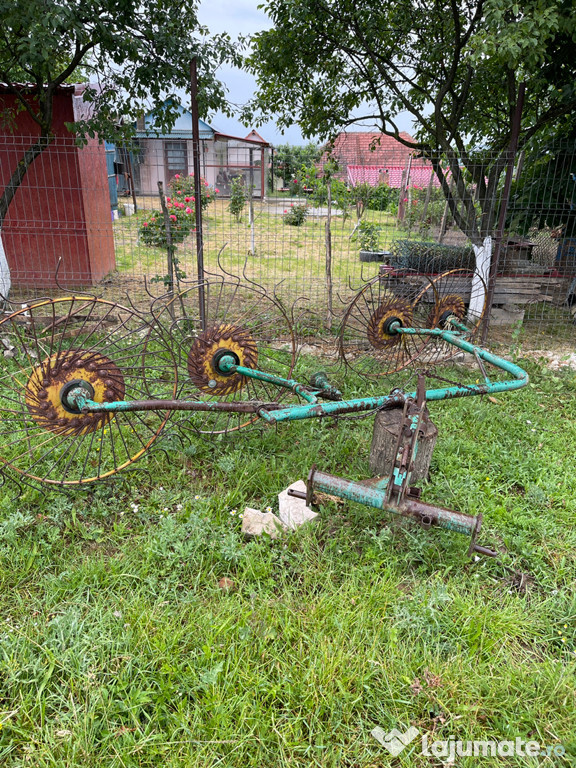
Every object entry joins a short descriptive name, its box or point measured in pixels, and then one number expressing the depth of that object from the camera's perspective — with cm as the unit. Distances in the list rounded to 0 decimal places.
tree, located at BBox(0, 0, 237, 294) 533
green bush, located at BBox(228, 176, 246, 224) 1223
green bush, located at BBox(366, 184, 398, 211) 631
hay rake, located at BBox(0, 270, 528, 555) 268
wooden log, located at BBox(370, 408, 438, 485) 328
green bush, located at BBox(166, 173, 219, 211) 789
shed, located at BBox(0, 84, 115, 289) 756
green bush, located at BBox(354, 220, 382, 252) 685
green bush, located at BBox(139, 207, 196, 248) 657
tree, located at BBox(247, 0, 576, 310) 632
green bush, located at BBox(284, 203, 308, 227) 701
